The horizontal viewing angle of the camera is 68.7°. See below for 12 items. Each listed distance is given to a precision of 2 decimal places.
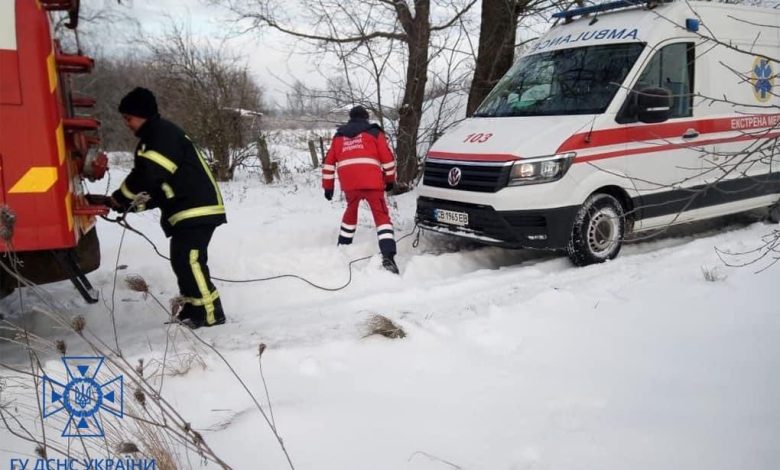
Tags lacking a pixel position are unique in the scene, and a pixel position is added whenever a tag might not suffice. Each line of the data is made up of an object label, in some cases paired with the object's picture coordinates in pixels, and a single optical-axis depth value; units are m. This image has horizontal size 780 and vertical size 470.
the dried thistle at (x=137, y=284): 2.34
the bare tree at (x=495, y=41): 9.30
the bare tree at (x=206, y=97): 16.50
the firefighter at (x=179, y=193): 4.06
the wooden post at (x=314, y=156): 19.87
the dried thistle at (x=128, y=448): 1.95
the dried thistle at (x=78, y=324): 2.08
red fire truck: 3.06
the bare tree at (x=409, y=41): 9.76
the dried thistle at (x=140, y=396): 2.07
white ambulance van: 5.37
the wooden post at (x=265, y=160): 16.23
